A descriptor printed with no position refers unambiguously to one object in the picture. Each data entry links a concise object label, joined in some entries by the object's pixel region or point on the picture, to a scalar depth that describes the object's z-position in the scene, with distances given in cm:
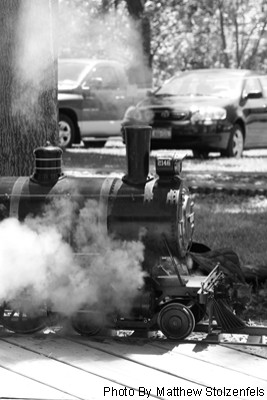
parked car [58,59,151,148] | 1756
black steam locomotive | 506
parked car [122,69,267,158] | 1523
